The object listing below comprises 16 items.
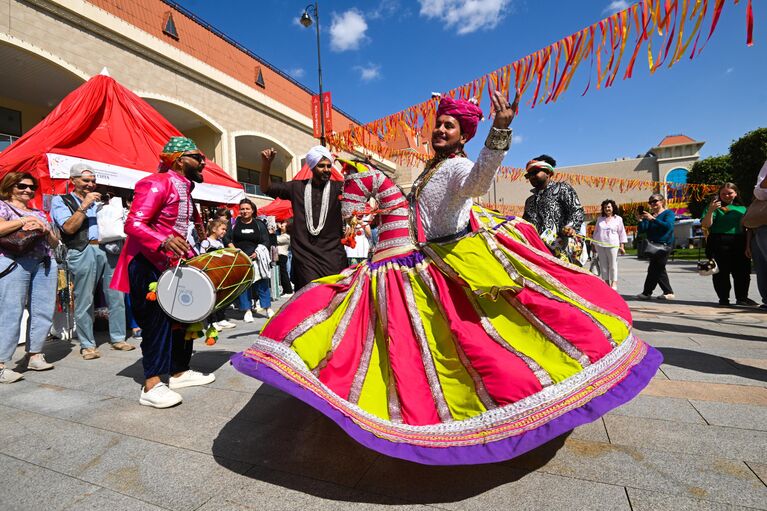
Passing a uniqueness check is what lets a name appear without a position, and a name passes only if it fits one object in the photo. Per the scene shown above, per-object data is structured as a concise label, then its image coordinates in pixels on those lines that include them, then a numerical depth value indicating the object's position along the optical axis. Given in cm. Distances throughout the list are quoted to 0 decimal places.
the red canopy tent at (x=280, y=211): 1188
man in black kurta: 347
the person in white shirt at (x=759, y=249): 404
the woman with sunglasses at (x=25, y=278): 341
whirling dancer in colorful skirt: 161
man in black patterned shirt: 429
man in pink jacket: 262
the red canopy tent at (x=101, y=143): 516
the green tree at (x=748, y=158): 2319
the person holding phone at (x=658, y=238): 684
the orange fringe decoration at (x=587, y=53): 436
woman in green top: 614
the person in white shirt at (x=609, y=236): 709
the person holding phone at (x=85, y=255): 419
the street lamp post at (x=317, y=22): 1429
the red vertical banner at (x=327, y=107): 1655
